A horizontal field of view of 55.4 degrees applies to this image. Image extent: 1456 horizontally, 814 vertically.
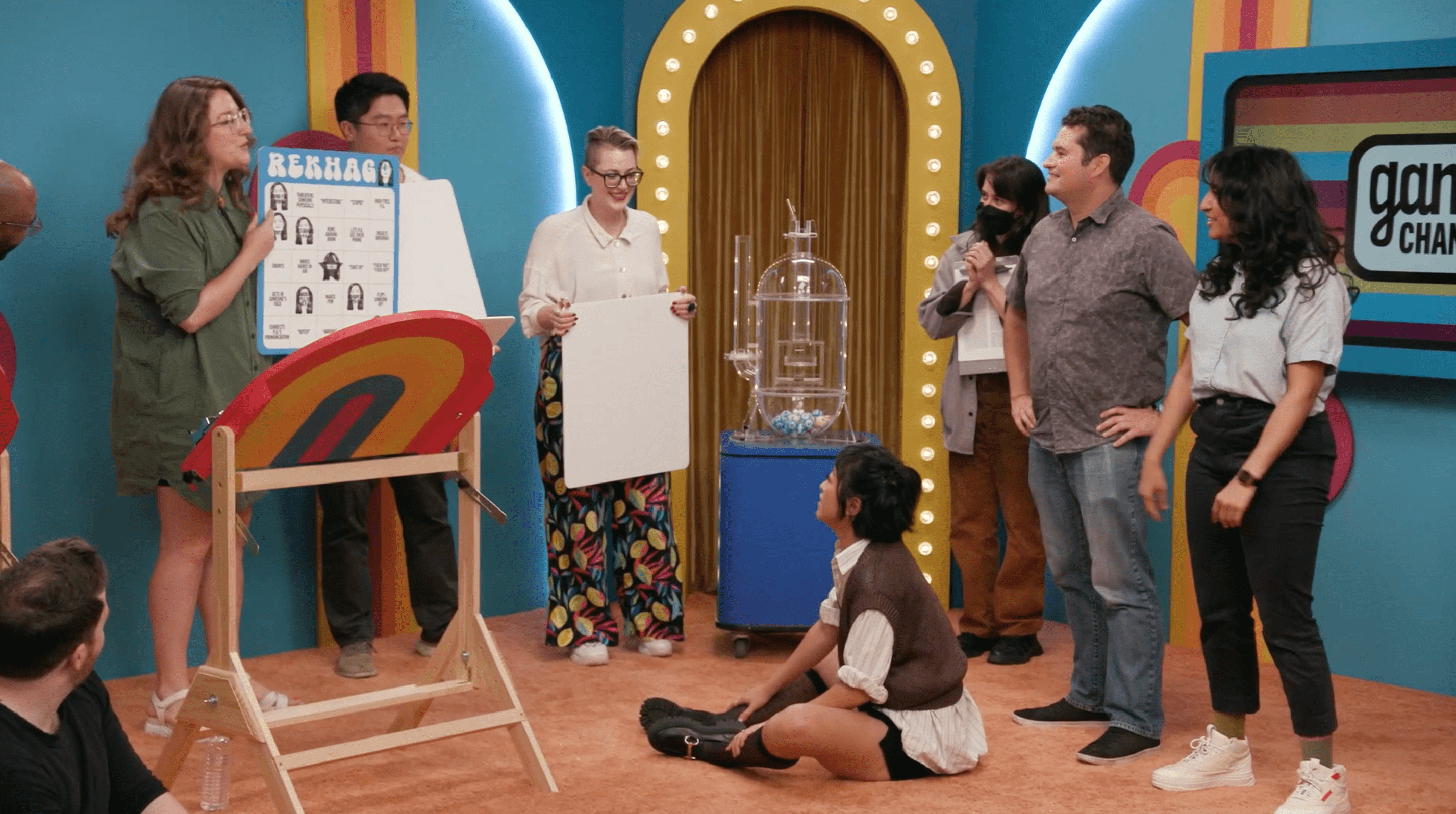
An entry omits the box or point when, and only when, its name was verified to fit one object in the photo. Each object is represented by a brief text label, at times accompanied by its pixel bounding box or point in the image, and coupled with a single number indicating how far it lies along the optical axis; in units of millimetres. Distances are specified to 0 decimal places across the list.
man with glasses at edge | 2771
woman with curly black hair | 2814
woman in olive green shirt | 3188
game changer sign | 3734
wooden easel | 2668
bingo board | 3078
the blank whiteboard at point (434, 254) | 3516
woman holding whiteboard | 4062
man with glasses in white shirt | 3914
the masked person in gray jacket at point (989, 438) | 4020
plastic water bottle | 2857
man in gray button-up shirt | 3225
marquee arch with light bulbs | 4660
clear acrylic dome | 4254
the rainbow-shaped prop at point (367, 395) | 2592
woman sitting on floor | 2973
